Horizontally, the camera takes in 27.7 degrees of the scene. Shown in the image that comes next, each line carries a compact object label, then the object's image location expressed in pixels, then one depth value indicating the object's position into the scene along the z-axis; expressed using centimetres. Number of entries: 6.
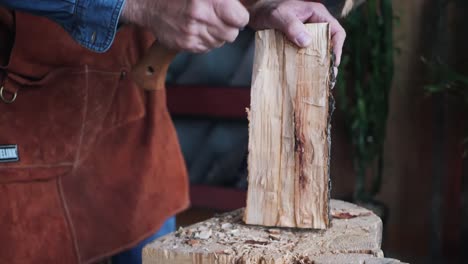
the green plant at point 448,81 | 209
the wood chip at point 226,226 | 113
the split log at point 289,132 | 112
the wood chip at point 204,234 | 109
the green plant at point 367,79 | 222
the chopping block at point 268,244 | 104
